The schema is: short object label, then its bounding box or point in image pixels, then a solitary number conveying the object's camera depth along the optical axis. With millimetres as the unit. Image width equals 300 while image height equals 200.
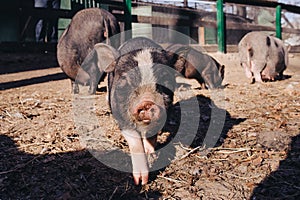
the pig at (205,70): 5234
